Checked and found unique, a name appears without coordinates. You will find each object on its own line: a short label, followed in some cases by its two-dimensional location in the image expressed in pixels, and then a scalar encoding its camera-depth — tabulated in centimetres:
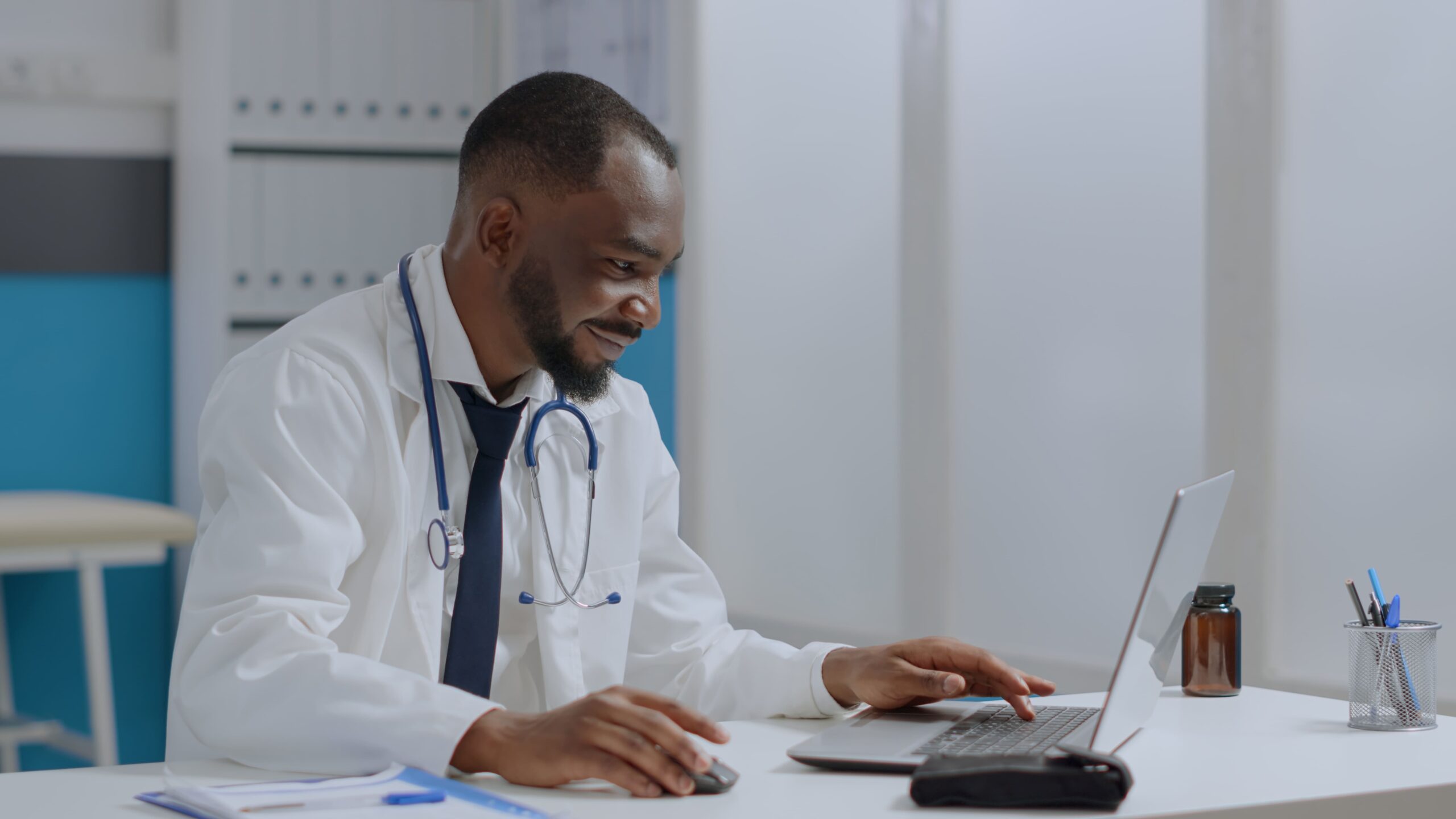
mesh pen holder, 302
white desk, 270
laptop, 276
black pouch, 269
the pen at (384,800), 267
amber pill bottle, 319
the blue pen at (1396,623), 302
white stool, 463
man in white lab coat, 283
